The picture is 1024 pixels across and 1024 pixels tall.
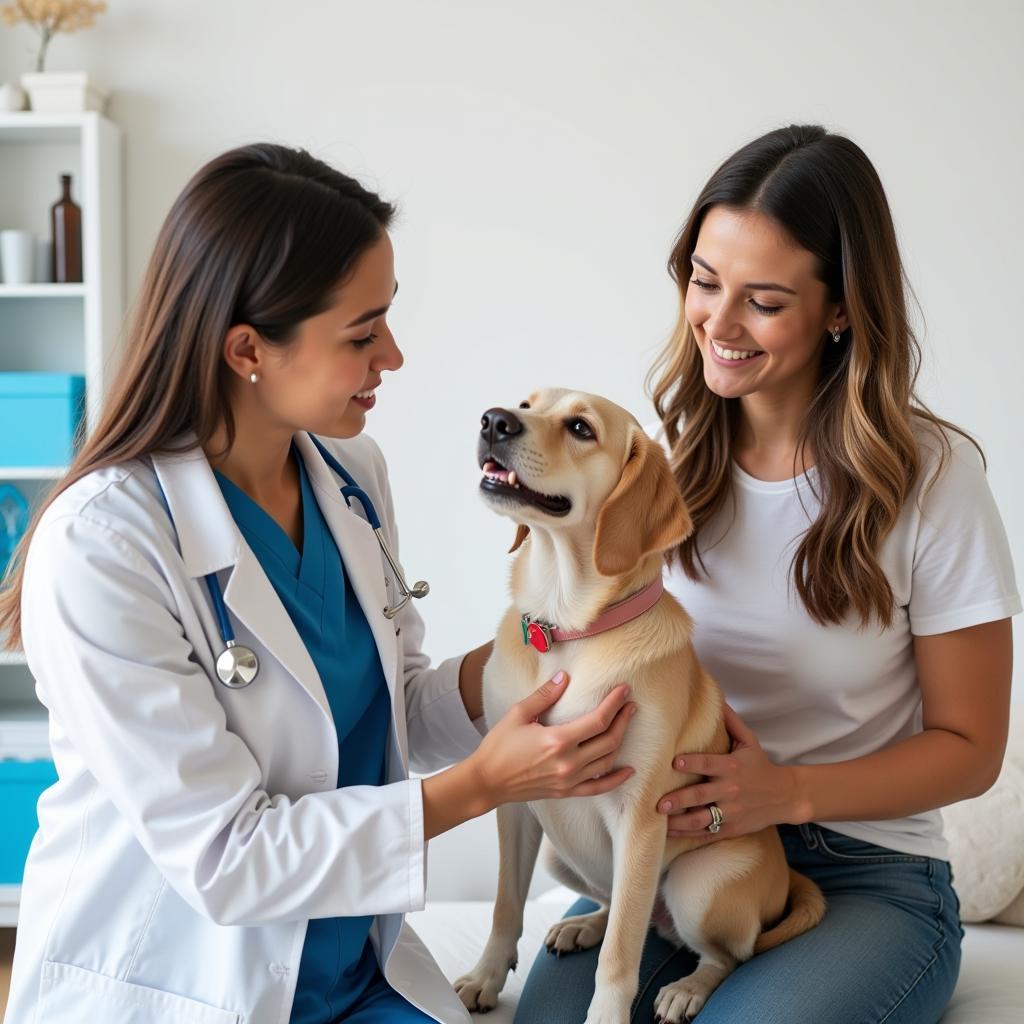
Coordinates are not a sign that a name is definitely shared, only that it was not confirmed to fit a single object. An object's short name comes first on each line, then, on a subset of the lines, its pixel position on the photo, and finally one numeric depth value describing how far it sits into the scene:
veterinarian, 1.26
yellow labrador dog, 1.48
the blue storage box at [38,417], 3.02
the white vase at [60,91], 3.05
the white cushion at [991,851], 2.13
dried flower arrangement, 3.01
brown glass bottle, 3.16
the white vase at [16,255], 3.11
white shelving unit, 3.07
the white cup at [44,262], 3.20
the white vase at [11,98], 3.06
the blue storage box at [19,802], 3.03
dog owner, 1.60
